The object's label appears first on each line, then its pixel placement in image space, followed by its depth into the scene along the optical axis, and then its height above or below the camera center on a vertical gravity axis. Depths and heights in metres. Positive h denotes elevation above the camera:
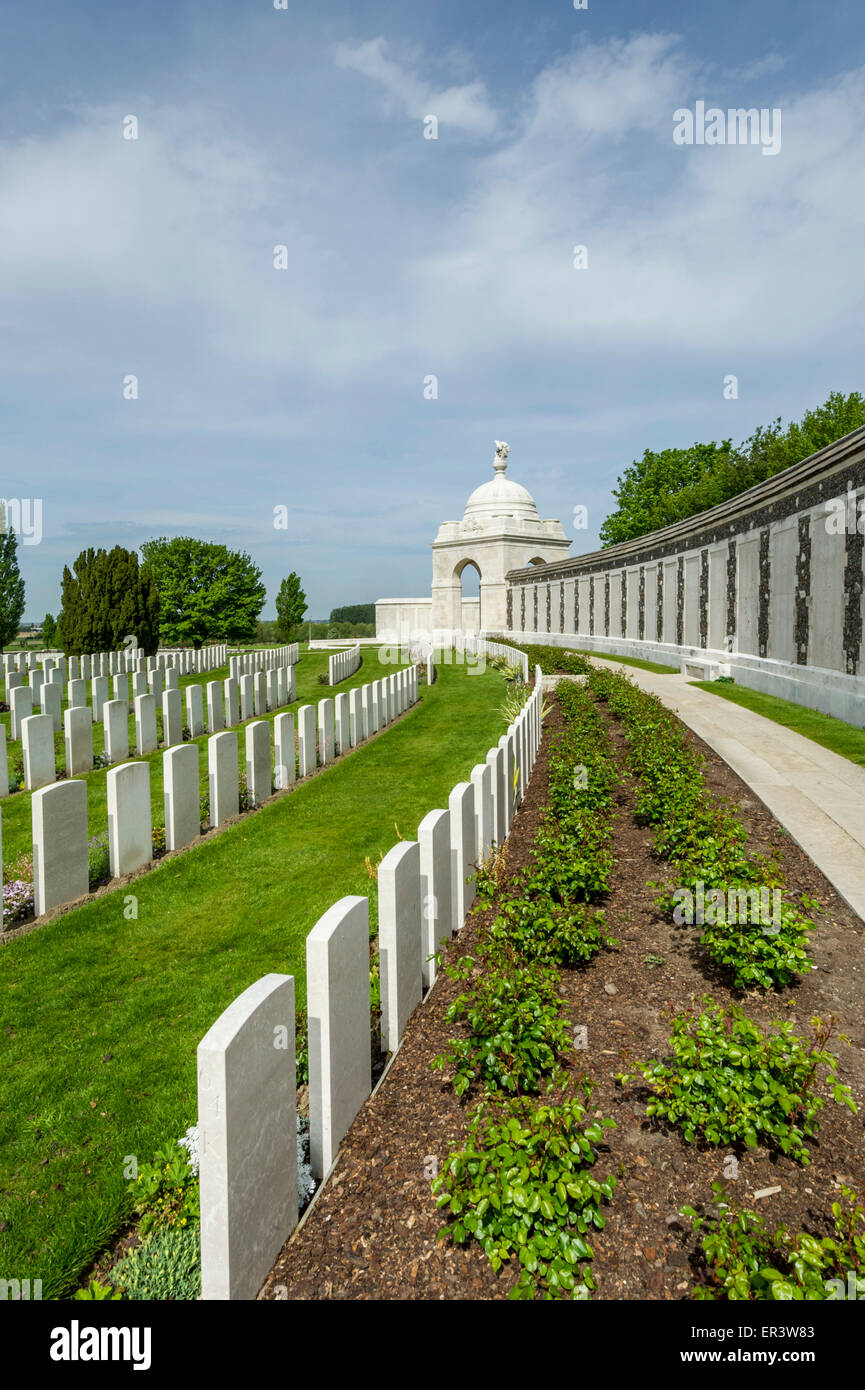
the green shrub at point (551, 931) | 4.55 -1.82
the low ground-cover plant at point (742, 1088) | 2.99 -1.88
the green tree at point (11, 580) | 57.84 +6.51
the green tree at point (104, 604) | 27.44 +2.06
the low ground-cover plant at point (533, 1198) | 2.46 -1.95
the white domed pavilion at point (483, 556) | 51.41 +6.74
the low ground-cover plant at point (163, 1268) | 2.61 -2.25
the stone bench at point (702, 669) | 20.62 -0.72
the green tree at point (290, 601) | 58.69 +4.24
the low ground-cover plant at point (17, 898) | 6.20 -2.06
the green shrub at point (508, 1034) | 3.40 -1.86
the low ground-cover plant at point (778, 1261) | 2.14 -1.92
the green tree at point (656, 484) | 52.38 +12.13
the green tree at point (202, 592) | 61.09 +5.41
